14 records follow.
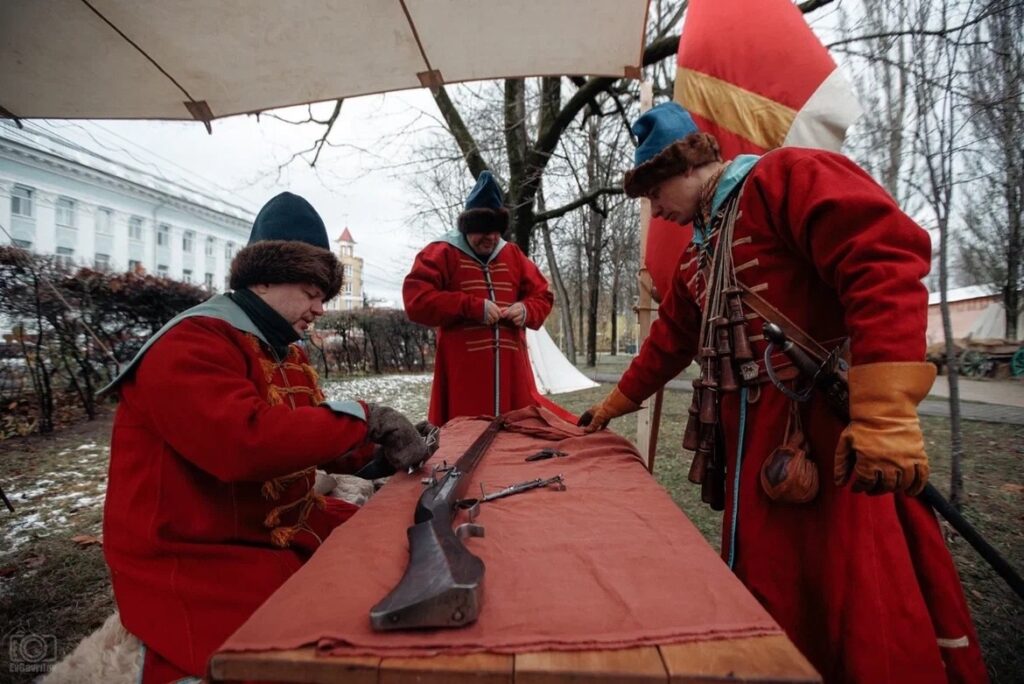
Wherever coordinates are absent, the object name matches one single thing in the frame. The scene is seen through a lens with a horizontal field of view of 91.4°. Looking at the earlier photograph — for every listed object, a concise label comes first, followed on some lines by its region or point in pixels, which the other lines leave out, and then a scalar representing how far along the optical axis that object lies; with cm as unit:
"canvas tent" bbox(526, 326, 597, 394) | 798
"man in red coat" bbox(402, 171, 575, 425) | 341
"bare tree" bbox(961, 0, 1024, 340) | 360
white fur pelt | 126
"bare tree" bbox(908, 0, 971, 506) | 350
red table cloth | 80
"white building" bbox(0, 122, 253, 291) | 2317
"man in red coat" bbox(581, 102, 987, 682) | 122
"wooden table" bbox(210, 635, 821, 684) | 72
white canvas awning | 266
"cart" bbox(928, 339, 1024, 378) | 1331
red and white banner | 273
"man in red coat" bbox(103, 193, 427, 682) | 128
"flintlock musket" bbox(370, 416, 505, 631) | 82
